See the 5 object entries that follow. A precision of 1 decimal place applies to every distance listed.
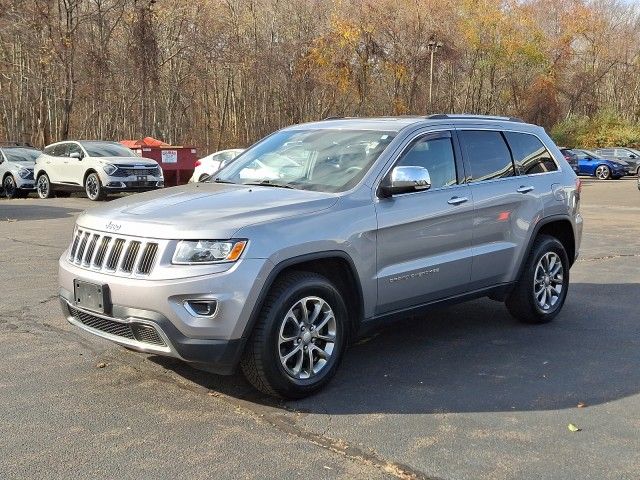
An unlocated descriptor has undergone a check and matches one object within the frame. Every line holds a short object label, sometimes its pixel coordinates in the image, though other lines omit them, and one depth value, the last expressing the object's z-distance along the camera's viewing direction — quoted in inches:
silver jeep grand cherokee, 160.9
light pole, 1518.7
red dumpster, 856.3
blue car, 1400.1
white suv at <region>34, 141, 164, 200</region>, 718.5
